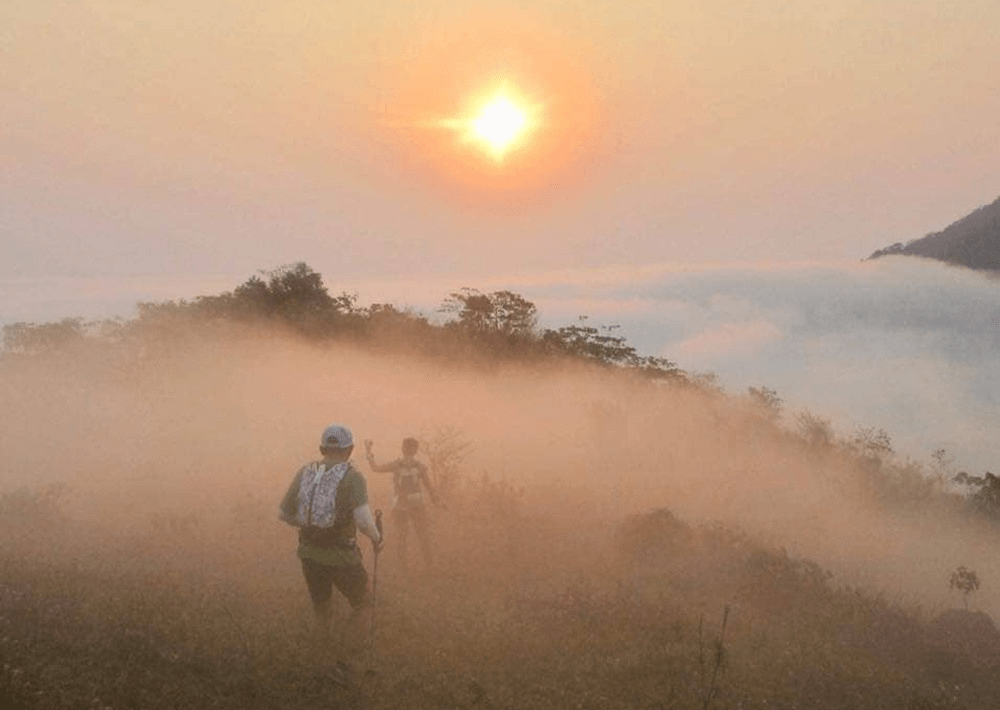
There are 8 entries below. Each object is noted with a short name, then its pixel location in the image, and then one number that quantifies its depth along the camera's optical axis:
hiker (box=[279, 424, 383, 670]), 7.74
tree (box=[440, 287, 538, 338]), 40.88
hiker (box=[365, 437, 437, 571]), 12.26
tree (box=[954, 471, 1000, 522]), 36.72
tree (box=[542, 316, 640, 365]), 42.84
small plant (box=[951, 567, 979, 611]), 20.69
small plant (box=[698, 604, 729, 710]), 7.35
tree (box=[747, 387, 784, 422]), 40.31
